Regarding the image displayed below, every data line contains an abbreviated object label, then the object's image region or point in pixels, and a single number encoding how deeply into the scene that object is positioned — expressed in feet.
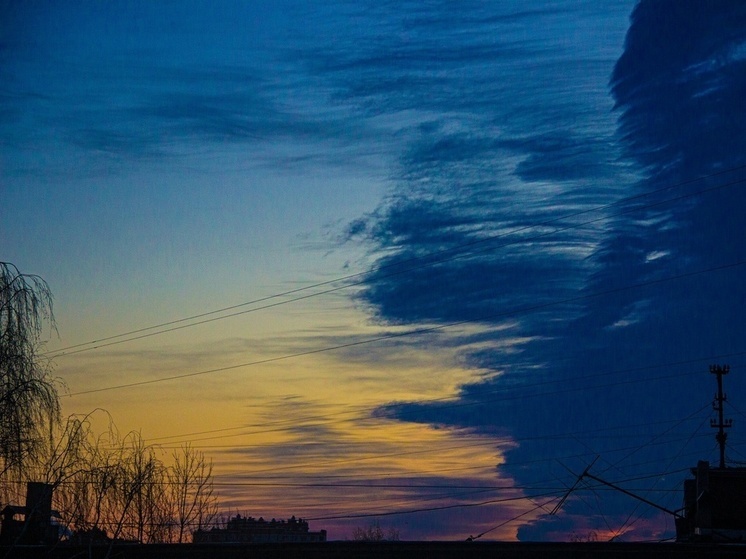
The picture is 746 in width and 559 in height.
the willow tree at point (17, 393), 83.61
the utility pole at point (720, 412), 218.18
